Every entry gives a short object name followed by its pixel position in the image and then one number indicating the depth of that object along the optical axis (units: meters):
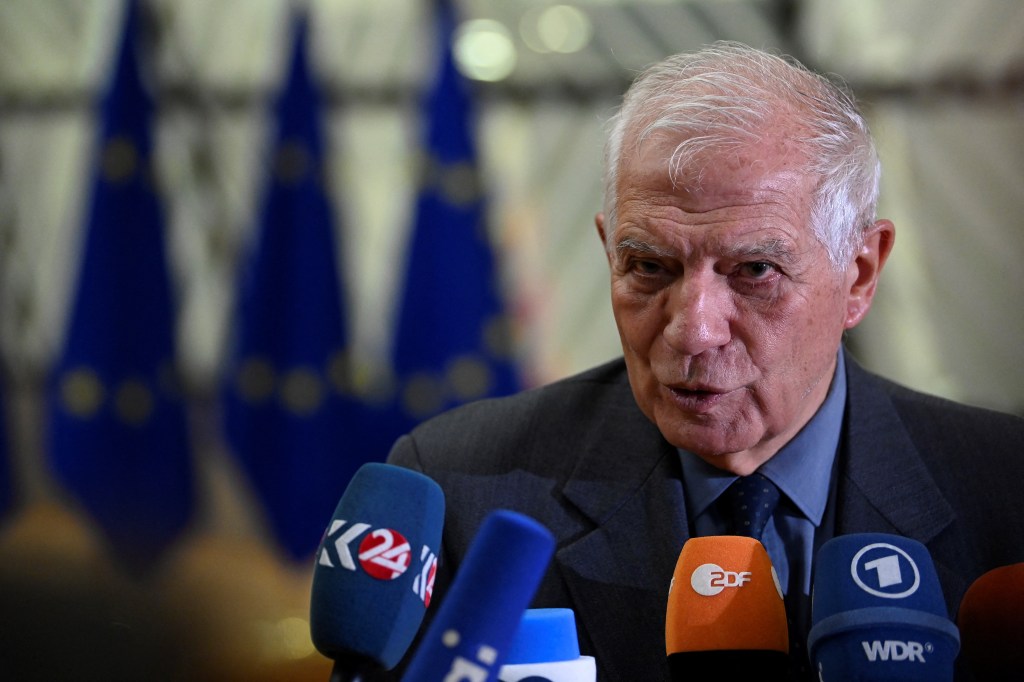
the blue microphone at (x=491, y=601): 1.78
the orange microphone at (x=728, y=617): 1.87
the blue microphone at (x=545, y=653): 1.86
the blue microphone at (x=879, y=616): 1.84
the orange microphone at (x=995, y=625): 1.87
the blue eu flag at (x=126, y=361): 4.22
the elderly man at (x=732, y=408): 2.04
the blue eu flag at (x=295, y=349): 4.20
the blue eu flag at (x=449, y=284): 4.13
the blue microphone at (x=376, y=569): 1.85
